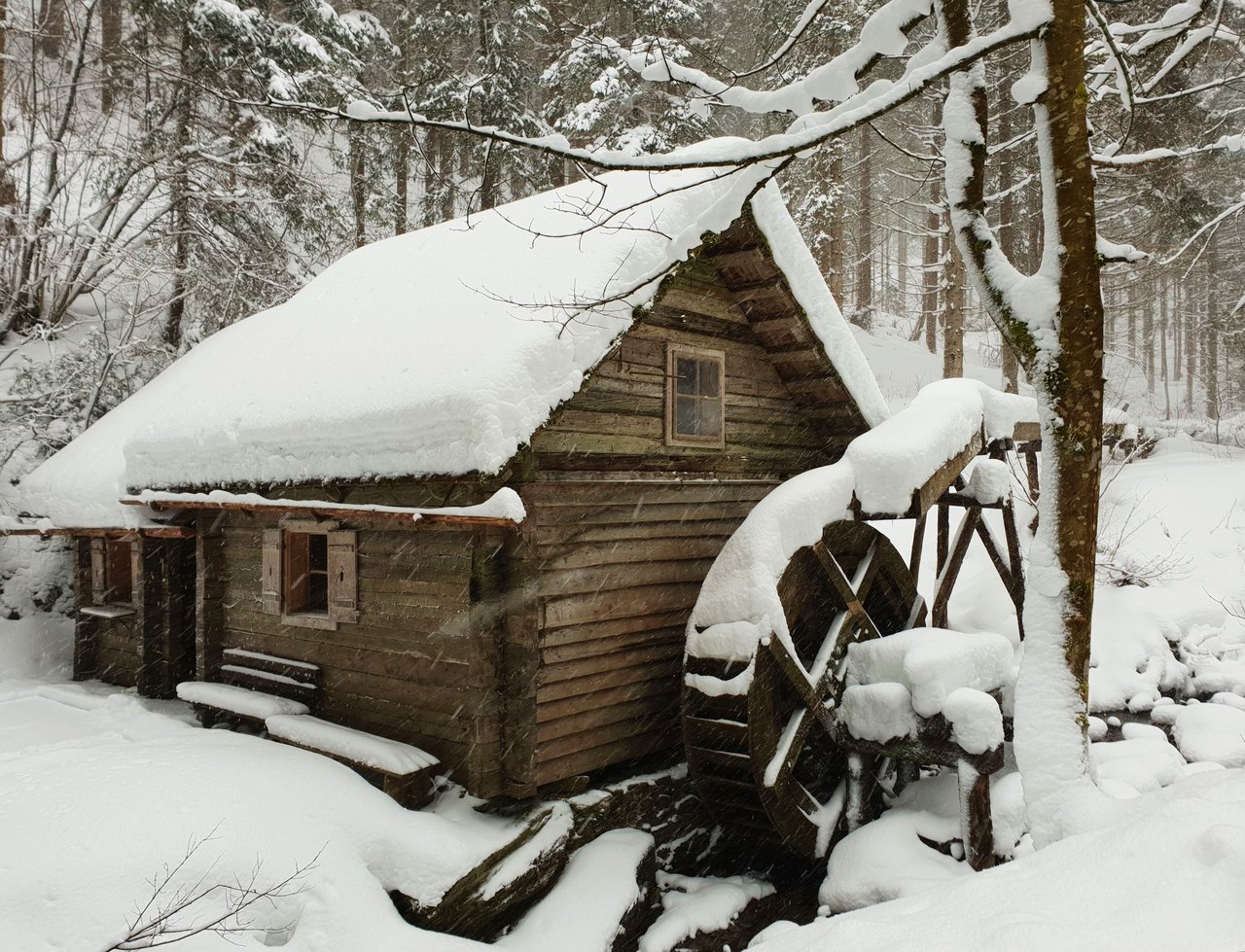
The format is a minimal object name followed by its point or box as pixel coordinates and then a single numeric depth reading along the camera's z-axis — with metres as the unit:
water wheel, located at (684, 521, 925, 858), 6.37
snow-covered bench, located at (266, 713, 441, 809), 5.84
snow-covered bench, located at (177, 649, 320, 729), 7.34
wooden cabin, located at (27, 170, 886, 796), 5.91
